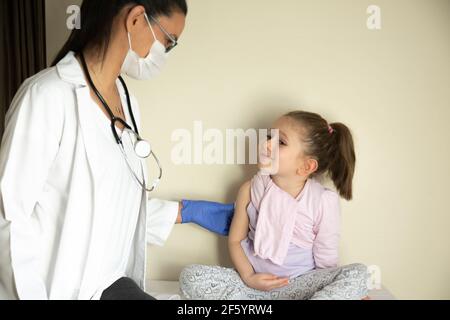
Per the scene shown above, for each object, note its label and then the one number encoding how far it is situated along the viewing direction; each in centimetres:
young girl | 166
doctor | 122
